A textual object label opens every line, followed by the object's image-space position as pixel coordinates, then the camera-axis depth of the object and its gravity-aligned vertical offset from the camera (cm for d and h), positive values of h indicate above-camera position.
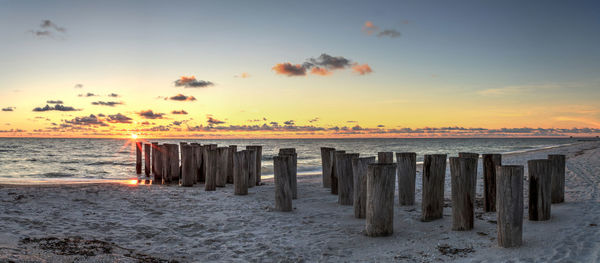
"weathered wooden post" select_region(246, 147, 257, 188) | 1098 -118
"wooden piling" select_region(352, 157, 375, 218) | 740 -111
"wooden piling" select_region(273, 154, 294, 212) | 847 -132
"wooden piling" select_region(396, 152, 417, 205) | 832 -113
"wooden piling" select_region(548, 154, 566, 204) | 767 -101
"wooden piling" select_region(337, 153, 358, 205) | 871 -120
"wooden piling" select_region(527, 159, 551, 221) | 632 -101
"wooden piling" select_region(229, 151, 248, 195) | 1051 -131
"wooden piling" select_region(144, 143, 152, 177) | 1717 -152
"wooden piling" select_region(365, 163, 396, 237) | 602 -114
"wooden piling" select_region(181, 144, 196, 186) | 1266 -132
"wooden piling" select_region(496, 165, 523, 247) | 504 -100
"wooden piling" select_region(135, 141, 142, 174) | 2002 -193
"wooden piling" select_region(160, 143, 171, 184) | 1380 -141
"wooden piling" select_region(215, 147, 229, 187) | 1215 -137
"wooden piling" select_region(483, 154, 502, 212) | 735 -103
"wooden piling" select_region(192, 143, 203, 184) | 1302 -123
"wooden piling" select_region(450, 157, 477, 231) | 613 -105
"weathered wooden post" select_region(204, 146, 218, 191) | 1162 -137
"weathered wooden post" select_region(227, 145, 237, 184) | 1286 -125
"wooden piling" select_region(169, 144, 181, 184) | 1379 -130
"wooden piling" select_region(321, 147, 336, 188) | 1078 -105
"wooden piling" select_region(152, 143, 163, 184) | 1446 -141
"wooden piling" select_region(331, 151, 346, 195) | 1043 -142
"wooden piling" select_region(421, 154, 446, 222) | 679 -105
